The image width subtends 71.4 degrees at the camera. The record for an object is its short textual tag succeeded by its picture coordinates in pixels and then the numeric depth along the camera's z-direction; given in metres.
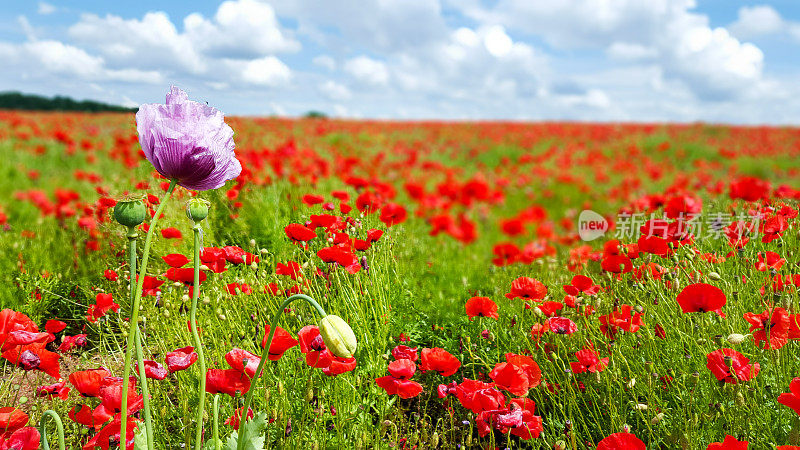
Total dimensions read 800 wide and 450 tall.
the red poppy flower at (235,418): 1.47
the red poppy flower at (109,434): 1.30
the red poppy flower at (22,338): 1.39
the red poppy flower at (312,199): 2.40
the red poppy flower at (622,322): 1.68
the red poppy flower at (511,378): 1.39
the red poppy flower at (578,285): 1.84
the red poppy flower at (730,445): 1.12
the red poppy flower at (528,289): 1.81
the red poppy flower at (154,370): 1.39
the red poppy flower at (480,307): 1.75
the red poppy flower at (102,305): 1.72
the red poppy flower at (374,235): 2.07
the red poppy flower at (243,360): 1.27
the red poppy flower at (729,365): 1.35
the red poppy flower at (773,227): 2.06
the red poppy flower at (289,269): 1.91
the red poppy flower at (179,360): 1.33
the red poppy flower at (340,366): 1.27
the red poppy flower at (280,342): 1.27
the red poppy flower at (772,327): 1.42
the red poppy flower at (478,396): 1.35
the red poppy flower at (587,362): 1.58
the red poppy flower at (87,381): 1.33
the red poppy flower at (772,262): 1.88
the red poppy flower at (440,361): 1.47
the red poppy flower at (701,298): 1.39
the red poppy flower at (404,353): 1.49
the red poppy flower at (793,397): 1.15
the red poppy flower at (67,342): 1.69
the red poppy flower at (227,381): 1.26
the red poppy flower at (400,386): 1.36
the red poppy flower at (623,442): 1.20
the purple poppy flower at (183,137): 1.03
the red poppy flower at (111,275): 2.16
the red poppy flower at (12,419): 1.28
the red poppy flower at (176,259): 1.67
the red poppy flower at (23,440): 1.24
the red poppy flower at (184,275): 1.72
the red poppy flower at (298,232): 1.85
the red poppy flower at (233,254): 1.79
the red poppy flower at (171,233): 2.03
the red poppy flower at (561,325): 1.71
